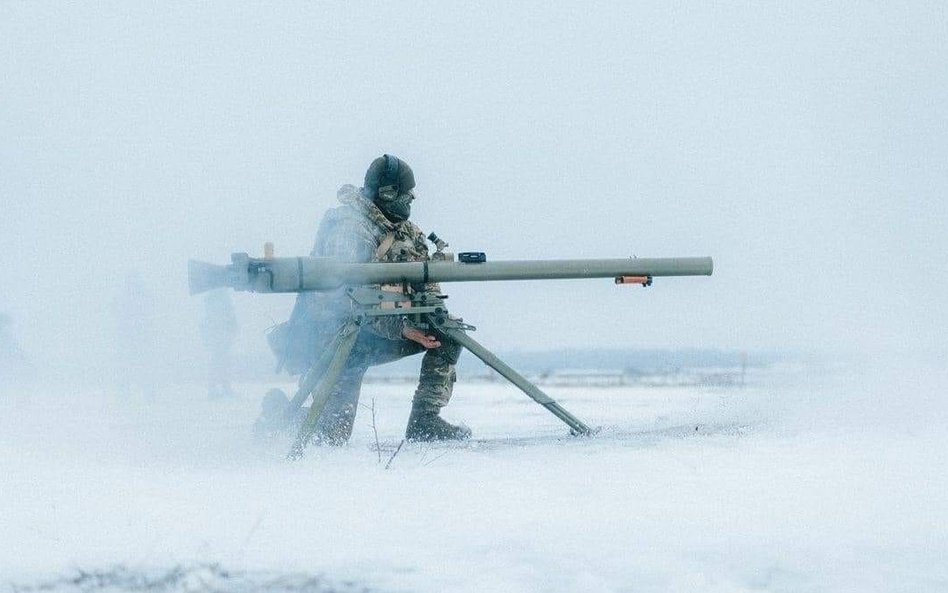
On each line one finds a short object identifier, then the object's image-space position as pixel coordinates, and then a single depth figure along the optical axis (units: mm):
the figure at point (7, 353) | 16859
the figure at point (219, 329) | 19656
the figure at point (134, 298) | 23162
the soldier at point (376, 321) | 8102
